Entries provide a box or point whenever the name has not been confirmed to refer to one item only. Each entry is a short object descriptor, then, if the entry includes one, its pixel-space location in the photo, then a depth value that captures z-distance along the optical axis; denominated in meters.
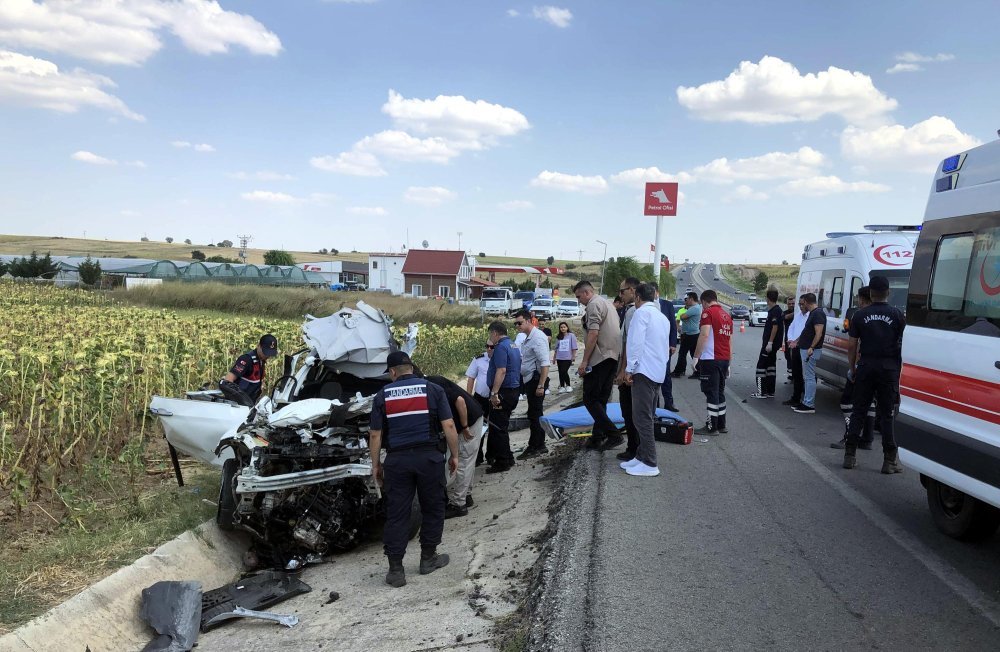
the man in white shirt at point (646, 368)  6.87
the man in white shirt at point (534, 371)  8.70
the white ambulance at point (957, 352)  4.46
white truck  45.41
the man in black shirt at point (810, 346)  10.92
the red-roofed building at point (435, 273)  71.75
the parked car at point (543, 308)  42.64
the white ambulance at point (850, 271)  10.89
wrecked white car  5.69
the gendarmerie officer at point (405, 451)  5.32
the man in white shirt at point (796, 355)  11.70
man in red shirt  9.01
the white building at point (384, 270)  81.00
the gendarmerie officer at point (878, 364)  7.04
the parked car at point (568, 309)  48.69
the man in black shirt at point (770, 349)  12.33
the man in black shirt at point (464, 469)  6.57
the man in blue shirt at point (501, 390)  8.10
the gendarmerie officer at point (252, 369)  8.30
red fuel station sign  47.19
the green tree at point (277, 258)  103.76
